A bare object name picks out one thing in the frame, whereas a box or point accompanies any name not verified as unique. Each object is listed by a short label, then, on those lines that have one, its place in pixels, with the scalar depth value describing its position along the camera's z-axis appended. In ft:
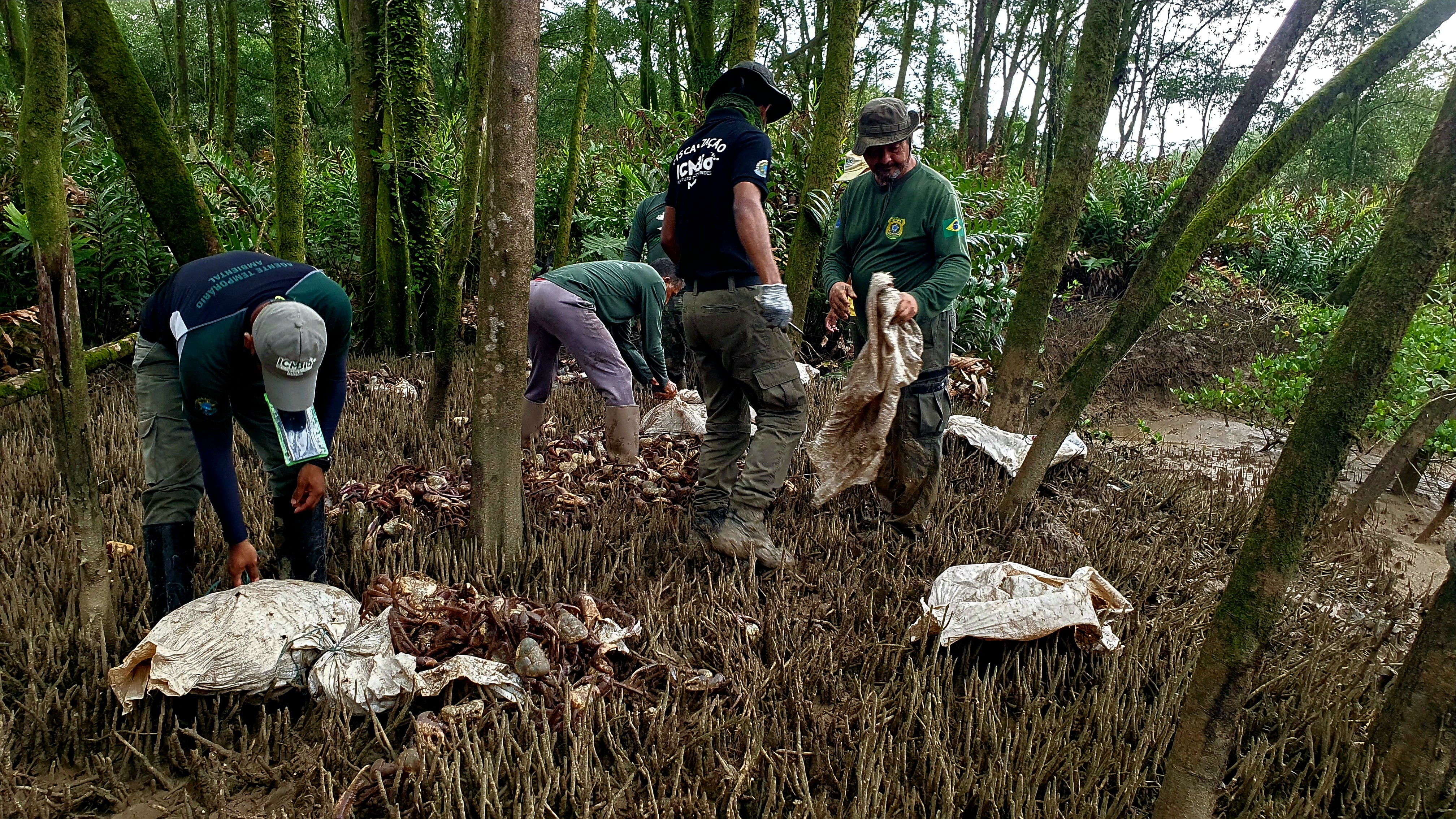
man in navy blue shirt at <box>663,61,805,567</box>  10.00
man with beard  10.30
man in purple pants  13.39
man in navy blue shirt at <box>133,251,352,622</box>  6.82
